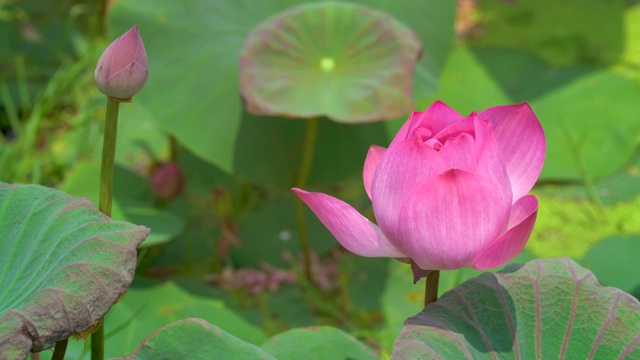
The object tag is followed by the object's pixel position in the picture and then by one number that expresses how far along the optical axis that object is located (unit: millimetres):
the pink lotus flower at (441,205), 1954
